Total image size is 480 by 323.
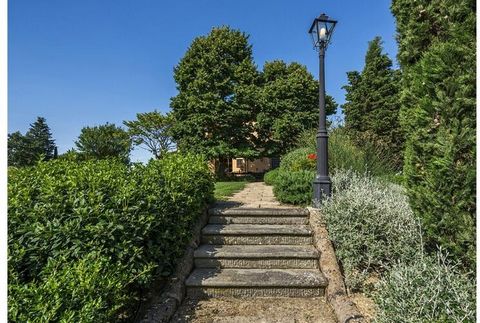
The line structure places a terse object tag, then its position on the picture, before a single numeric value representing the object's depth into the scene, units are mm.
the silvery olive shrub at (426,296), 1846
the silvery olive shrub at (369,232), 2949
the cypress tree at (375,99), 16812
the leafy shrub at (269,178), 8989
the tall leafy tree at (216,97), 15219
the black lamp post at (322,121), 4418
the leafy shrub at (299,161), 7323
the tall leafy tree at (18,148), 29109
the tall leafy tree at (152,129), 22950
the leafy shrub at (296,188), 4875
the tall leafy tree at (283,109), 16109
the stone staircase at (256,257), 2990
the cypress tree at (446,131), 2182
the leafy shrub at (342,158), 6745
